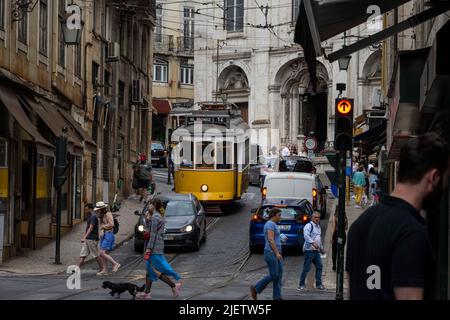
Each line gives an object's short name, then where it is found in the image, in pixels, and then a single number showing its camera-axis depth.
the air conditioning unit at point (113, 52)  36.53
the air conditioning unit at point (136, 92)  42.19
